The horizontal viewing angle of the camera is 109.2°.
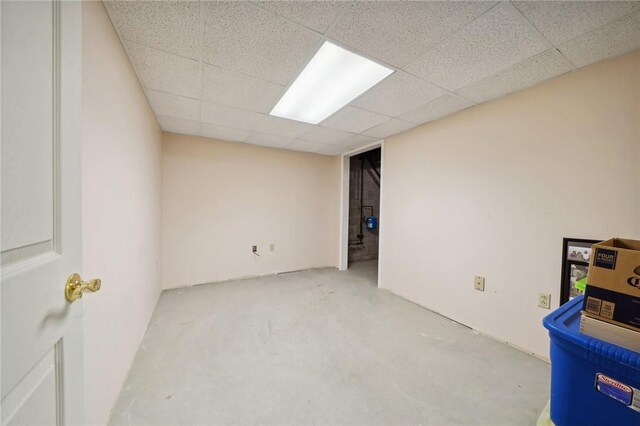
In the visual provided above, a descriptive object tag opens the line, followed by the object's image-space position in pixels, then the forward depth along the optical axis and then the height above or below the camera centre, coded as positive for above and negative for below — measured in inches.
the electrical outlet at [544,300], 71.3 -27.8
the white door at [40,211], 18.2 -0.7
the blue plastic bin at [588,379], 25.6 -20.2
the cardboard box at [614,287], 28.1 -9.4
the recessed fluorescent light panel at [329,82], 64.2 +41.9
